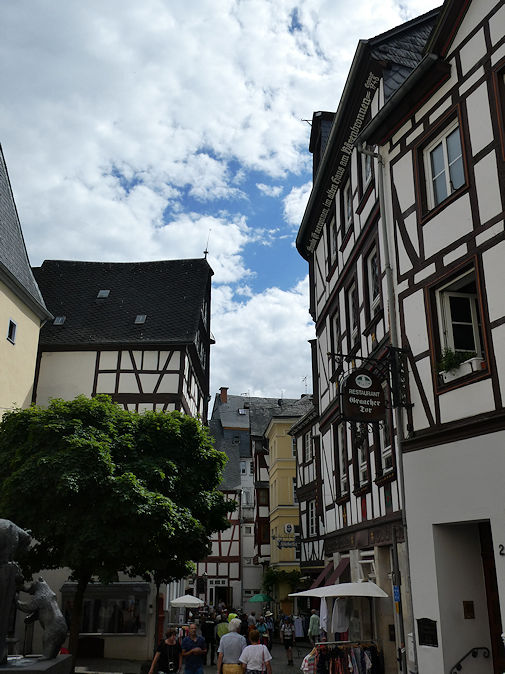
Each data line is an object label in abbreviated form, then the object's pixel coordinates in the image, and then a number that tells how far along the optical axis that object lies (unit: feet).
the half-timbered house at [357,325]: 45.52
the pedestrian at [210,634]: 85.46
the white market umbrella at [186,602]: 92.32
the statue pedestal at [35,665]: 23.68
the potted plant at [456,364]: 34.17
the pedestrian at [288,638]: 76.57
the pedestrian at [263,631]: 74.49
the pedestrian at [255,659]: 34.58
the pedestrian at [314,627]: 79.56
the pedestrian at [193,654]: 38.58
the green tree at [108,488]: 60.39
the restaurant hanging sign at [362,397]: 40.14
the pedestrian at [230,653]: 35.94
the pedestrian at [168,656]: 41.19
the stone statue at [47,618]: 26.55
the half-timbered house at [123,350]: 85.05
